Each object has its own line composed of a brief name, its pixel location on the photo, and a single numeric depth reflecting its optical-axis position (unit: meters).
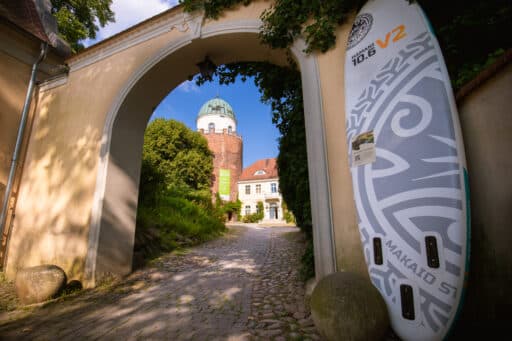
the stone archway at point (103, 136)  3.29
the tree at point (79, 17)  7.89
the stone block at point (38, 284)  2.63
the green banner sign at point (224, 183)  26.79
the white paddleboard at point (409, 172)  1.38
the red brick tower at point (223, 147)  27.44
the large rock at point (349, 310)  1.36
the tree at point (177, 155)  17.98
